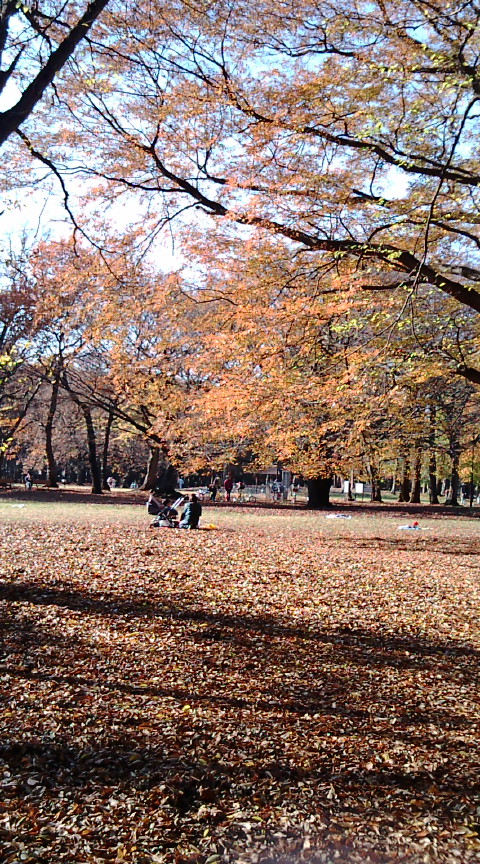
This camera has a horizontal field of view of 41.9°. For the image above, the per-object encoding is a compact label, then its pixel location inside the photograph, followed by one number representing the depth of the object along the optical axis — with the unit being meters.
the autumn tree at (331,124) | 7.75
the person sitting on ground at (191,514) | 14.48
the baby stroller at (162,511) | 14.95
